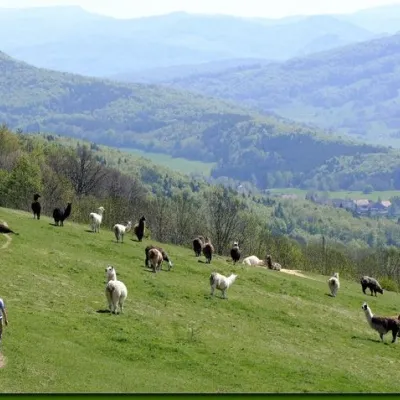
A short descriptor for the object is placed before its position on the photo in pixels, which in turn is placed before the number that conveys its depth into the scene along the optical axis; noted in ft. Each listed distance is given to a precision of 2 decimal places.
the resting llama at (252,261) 239.32
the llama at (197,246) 219.47
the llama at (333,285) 207.00
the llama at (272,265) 246.47
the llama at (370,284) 232.73
